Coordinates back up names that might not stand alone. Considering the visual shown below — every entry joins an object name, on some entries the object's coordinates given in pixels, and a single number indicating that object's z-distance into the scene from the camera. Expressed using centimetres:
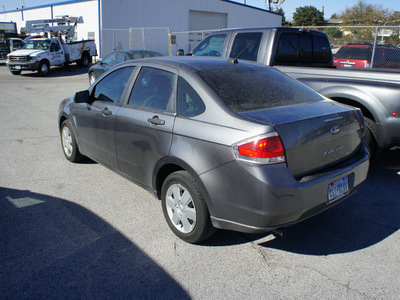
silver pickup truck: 468
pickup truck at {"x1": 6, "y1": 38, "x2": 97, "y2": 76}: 2000
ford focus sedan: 280
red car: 1189
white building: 2880
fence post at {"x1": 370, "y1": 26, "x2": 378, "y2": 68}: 1195
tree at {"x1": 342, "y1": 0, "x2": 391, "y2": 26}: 4008
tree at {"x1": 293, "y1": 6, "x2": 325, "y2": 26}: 6912
